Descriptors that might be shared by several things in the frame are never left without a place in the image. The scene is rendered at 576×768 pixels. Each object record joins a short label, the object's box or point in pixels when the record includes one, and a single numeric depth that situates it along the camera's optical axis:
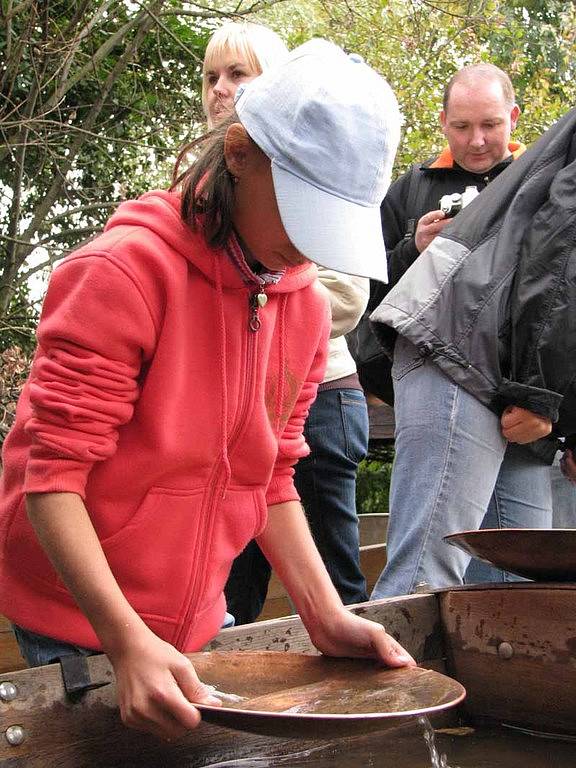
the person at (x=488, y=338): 2.78
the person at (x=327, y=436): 2.97
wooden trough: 1.73
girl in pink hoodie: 1.55
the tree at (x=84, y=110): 6.21
